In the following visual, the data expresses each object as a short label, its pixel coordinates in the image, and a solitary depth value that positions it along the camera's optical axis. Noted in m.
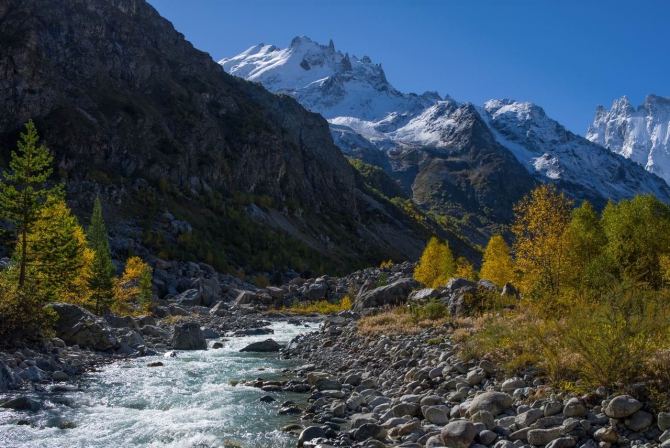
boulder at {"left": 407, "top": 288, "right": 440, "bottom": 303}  28.44
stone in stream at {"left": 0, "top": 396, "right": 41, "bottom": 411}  15.14
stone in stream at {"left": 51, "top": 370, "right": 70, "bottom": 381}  19.16
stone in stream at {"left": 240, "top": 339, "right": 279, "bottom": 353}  30.30
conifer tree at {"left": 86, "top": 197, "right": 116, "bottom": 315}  37.66
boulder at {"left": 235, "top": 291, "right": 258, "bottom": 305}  61.79
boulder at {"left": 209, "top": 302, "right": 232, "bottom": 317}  52.24
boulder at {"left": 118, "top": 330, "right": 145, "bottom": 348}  28.39
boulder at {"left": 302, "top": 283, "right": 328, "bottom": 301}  72.25
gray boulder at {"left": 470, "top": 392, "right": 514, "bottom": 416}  11.88
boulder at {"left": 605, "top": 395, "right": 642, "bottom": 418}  9.80
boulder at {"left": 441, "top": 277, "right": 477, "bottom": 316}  24.03
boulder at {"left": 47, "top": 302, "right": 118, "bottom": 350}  25.31
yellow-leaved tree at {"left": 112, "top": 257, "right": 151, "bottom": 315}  45.41
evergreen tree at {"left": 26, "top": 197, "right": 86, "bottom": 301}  26.27
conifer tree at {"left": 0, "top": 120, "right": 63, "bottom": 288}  25.48
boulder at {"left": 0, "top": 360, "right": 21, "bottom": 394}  16.67
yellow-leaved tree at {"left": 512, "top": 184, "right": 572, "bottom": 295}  24.59
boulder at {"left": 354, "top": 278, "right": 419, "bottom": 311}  38.28
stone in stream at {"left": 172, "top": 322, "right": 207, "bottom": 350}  31.05
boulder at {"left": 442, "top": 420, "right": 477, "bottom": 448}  10.66
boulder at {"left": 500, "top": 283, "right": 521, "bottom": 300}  23.78
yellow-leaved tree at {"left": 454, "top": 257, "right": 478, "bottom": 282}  60.74
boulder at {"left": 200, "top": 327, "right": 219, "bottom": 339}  36.12
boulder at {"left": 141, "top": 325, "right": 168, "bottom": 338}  34.41
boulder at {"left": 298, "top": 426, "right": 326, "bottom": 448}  12.60
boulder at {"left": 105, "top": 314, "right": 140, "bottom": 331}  33.47
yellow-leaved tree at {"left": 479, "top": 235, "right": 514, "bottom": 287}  47.88
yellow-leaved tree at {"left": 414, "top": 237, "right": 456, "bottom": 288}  60.31
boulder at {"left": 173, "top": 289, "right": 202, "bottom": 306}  58.97
